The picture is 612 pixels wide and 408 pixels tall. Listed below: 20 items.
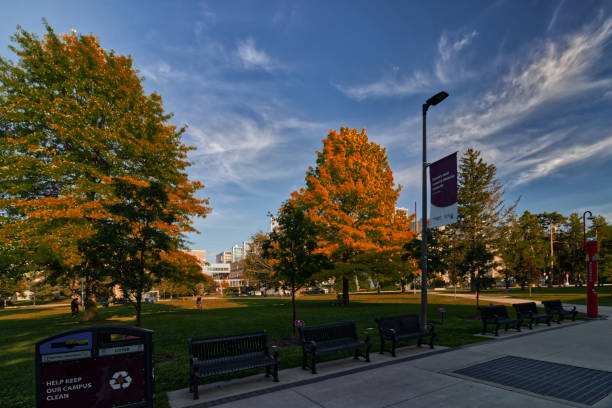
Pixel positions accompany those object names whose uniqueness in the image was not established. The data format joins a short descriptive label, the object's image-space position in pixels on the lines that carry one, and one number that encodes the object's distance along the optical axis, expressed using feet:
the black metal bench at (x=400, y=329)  28.40
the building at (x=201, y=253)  580.71
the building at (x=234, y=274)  453.17
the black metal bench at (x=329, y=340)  24.01
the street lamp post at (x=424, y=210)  33.90
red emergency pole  52.03
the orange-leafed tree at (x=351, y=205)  73.05
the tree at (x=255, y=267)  177.99
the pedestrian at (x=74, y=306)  73.87
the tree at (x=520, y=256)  136.56
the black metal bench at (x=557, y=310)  45.98
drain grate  19.18
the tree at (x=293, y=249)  37.47
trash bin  14.70
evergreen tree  131.03
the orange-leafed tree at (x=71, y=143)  50.01
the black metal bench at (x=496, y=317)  37.57
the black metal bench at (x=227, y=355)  19.69
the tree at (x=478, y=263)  54.95
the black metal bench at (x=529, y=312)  41.76
